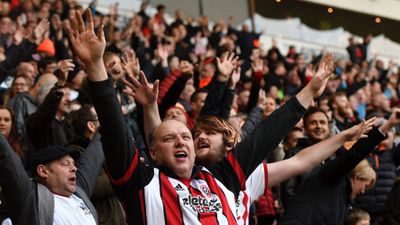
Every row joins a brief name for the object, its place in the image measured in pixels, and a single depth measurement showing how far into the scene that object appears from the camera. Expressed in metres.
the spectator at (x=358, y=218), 6.02
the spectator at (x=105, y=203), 5.29
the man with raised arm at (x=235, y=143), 4.32
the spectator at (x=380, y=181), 6.92
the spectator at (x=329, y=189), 5.31
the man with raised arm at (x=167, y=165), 3.56
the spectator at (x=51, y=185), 4.30
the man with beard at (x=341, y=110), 9.14
